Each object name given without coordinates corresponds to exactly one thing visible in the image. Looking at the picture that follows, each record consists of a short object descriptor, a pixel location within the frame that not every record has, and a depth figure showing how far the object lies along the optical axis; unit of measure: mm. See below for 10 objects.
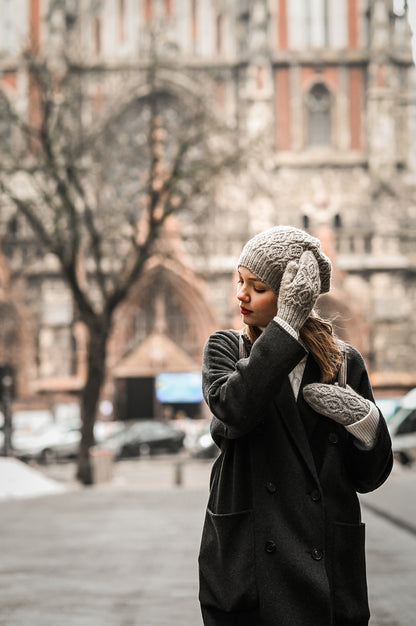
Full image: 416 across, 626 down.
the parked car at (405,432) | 24150
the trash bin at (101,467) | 22297
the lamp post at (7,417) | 27484
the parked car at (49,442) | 32469
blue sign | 40062
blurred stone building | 40375
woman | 2789
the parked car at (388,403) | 32719
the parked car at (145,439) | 34375
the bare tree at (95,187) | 20719
